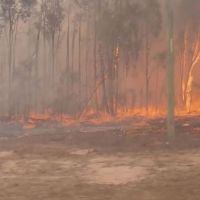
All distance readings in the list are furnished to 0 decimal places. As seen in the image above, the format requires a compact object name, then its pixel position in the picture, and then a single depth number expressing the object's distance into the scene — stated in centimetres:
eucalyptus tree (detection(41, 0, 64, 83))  2197
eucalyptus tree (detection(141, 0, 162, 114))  2220
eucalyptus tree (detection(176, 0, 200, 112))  2284
